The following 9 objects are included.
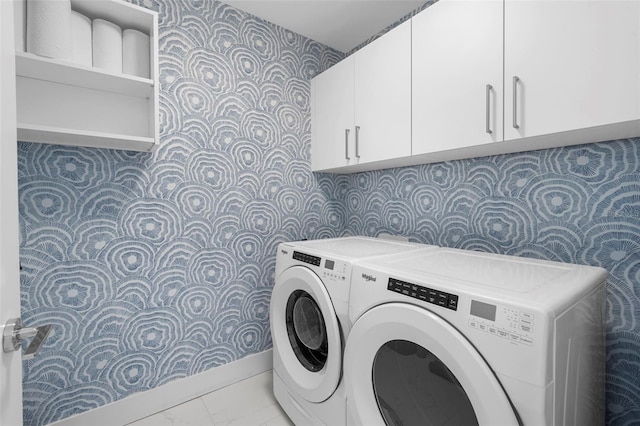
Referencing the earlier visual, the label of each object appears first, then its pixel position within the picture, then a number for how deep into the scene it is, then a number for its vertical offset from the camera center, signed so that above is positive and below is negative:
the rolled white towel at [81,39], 1.34 +0.75
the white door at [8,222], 0.61 -0.03
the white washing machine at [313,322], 1.27 -0.57
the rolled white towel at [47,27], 1.17 +0.71
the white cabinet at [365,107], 1.54 +0.59
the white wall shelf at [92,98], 1.29 +0.53
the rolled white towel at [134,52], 1.47 +0.75
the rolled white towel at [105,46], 1.38 +0.74
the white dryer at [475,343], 0.71 -0.38
